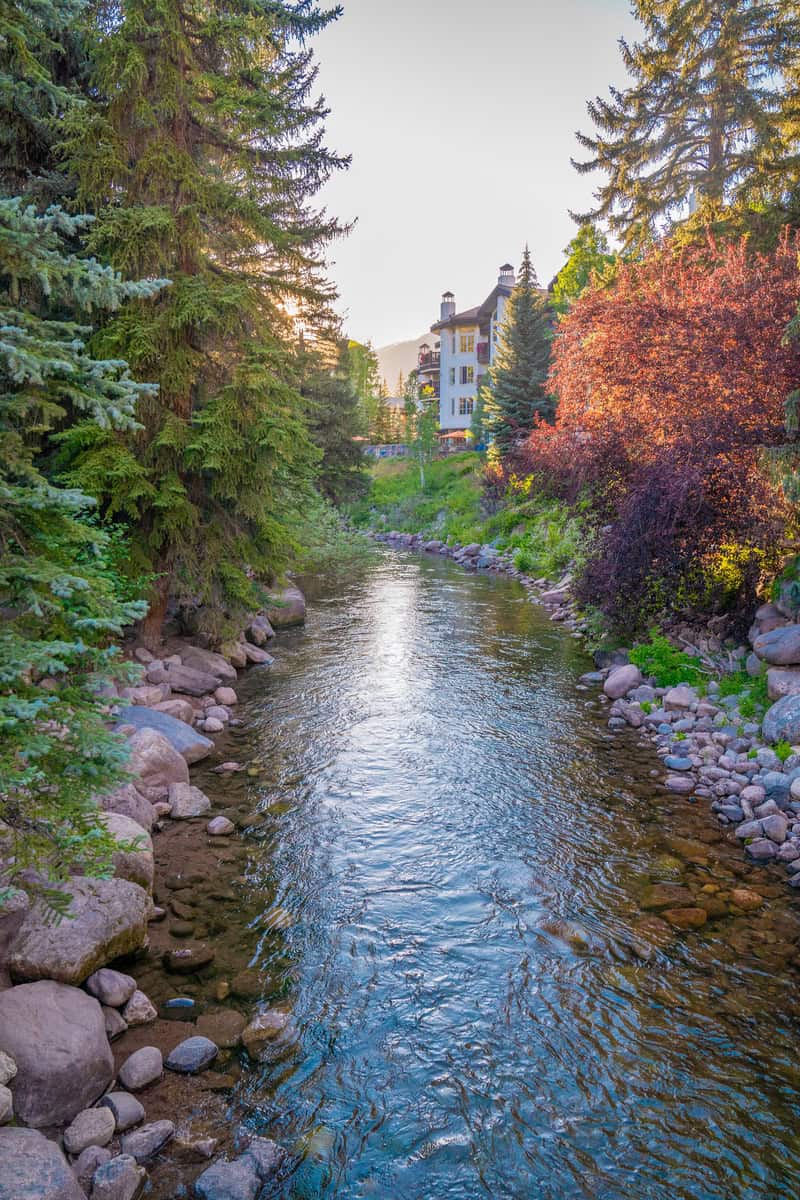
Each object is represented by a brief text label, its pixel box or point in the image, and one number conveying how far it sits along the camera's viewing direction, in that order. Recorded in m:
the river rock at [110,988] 4.85
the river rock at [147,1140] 3.83
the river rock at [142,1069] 4.29
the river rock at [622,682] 11.62
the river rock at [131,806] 6.93
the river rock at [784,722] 8.58
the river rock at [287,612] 17.17
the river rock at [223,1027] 4.73
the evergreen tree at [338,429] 33.19
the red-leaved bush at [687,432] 10.83
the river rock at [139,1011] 4.83
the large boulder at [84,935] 4.74
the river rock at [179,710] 10.04
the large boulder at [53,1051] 3.95
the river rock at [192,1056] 4.46
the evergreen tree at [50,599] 3.90
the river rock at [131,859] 5.94
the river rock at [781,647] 9.45
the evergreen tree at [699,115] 19.56
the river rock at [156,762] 7.92
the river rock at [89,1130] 3.79
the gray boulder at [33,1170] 3.19
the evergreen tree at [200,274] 10.25
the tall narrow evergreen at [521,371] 32.91
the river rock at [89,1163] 3.60
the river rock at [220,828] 7.43
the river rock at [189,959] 5.43
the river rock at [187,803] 7.71
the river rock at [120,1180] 3.52
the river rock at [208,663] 12.29
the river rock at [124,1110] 4.00
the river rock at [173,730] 9.02
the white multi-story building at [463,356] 57.69
